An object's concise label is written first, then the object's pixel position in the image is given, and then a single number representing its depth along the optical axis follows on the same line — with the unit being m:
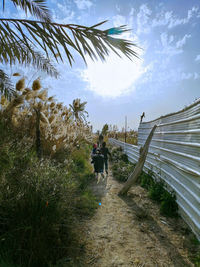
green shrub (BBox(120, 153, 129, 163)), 9.55
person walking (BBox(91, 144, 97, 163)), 6.92
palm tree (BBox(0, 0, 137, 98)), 2.78
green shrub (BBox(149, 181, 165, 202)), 4.10
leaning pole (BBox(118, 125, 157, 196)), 4.43
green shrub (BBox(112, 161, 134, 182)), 6.09
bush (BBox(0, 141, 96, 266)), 1.60
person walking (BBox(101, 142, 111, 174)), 7.09
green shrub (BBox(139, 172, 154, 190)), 5.04
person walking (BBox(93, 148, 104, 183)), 6.20
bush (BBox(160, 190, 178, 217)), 3.40
